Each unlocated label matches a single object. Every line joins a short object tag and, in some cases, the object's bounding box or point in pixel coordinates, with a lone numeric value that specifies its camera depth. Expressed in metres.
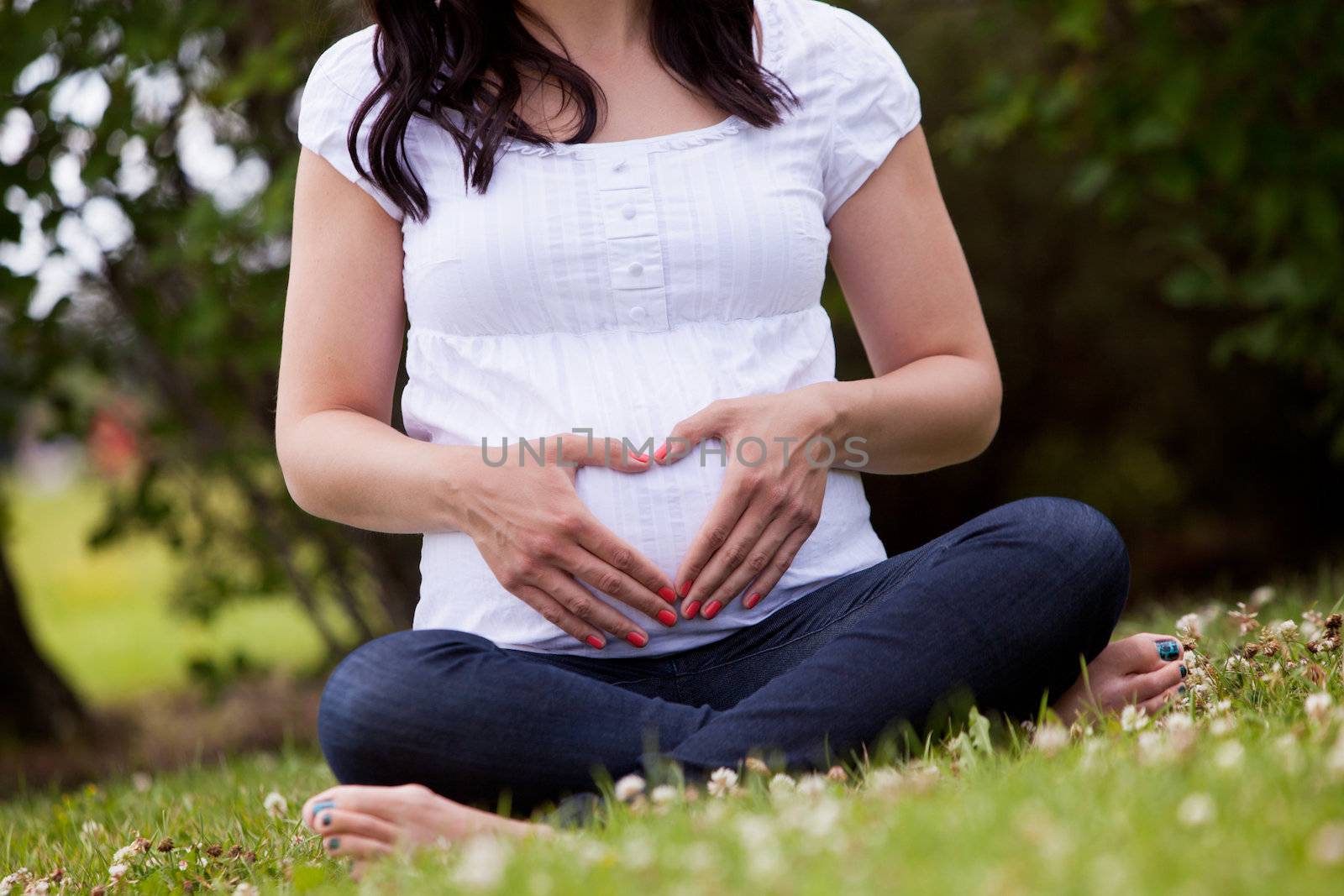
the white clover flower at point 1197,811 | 3.12
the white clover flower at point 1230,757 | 3.19
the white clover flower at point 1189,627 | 3.68
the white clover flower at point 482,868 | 3.15
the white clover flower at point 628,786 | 3.33
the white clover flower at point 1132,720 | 3.36
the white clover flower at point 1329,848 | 2.96
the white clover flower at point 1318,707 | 3.31
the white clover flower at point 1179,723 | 3.30
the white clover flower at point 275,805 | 3.66
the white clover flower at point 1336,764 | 3.16
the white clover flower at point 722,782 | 3.34
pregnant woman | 3.44
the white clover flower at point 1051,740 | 3.30
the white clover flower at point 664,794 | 3.30
